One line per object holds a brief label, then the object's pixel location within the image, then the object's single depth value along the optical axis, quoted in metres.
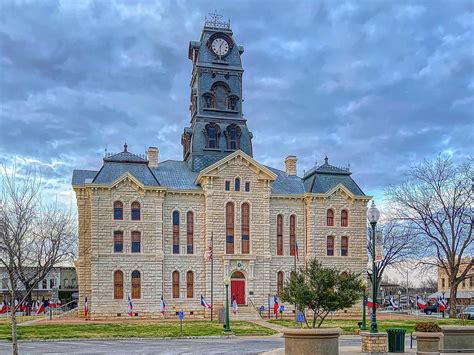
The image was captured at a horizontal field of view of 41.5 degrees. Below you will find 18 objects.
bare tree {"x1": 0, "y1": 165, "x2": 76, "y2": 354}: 19.91
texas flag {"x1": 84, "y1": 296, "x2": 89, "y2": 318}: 50.24
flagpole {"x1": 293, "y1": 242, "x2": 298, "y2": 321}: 55.88
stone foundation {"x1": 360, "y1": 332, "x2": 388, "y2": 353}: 24.08
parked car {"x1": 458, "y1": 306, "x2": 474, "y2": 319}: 51.60
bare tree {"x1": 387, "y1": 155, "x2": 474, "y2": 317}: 50.03
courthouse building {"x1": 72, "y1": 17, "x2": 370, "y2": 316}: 51.84
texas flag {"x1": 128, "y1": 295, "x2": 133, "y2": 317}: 50.66
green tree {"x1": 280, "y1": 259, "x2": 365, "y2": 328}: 29.59
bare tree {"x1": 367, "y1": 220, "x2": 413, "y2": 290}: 64.62
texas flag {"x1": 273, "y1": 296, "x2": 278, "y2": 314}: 50.75
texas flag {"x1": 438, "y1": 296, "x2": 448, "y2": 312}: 53.61
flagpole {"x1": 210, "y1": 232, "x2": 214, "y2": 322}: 51.53
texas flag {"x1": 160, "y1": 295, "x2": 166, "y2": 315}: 50.27
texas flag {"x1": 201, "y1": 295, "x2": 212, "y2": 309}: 50.77
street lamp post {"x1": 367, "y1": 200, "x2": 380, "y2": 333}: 24.41
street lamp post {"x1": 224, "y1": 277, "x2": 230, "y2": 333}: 36.12
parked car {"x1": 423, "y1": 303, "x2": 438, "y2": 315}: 62.97
